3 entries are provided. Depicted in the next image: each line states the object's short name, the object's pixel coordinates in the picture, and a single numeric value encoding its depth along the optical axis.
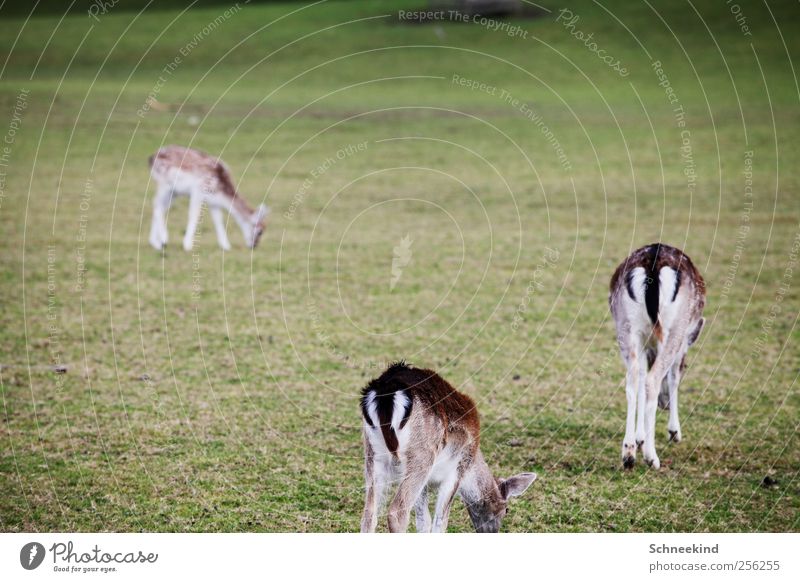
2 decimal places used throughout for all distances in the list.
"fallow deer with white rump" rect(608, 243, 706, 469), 16.70
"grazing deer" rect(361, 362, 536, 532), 12.03
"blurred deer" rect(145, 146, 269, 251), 37.09
